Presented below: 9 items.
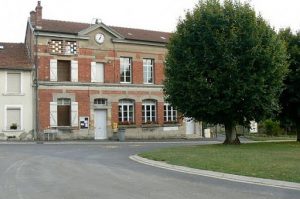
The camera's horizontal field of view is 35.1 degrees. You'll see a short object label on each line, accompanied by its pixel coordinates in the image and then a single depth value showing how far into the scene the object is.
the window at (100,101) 37.69
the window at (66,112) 36.09
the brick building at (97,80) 35.56
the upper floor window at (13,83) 34.72
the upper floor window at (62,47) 35.88
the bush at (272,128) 47.37
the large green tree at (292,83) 29.00
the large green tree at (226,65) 25.27
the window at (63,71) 36.28
